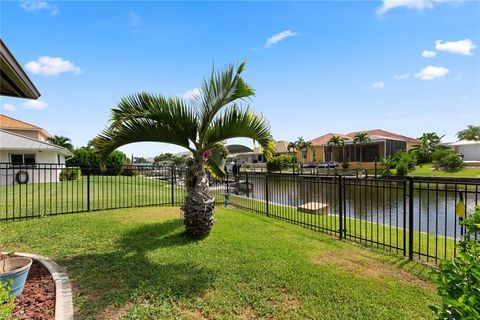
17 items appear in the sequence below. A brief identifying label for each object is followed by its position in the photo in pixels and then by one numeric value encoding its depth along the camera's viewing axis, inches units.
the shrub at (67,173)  740.4
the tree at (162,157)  2607.3
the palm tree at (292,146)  1999.0
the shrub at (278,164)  1441.9
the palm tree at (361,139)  1646.2
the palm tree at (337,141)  1709.2
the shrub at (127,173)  965.8
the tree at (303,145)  1940.0
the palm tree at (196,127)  201.2
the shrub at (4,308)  82.5
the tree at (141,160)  2741.6
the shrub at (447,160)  1098.7
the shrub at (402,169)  1128.8
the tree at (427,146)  1502.2
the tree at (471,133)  1750.2
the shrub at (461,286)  56.0
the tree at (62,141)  1859.4
